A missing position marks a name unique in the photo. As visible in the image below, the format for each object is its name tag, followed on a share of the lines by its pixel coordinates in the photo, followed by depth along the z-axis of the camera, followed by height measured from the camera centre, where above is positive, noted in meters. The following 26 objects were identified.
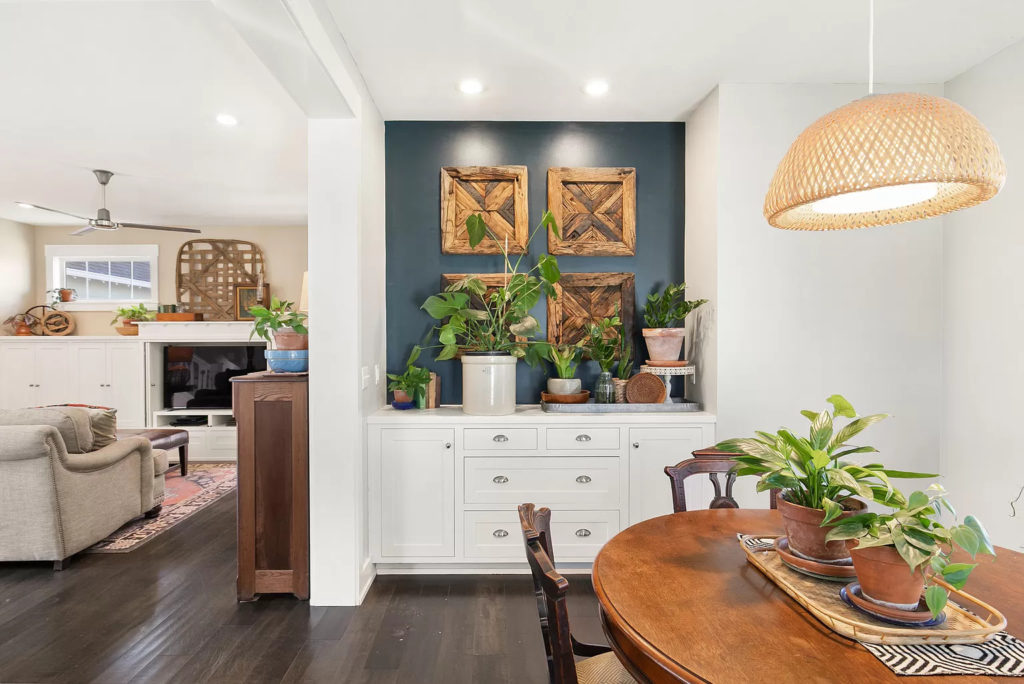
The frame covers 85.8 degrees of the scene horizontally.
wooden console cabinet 2.73 -0.72
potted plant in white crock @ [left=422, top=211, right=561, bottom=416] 3.01 +0.05
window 6.50 +0.78
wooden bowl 3.12 -0.34
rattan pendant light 1.12 +0.39
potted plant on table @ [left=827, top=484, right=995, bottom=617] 1.00 -0.40
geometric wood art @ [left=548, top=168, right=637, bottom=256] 3.39 +0.80
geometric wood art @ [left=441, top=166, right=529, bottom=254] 3.37 +0.83
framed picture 6.39 +0.48
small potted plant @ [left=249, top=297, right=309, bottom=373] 2.81 +0.01
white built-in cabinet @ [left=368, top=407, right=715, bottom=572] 2.94 -0.75
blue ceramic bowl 2.81 -0.11
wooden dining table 0.96 -0.57
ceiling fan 4.67 +1.00
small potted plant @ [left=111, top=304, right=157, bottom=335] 6.21 +0.25
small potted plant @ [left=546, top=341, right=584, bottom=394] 3.16 -0.17
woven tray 1.02 -0.55
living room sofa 3.05 -0.85
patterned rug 3.62 -1.34
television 6.29 -0.39
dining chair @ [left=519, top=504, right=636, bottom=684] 1.05 -0.52
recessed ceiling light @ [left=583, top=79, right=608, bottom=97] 2.86 +1.33
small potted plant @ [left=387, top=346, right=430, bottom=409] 3.13 -0.26
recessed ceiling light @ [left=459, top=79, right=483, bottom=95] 2.86 +1.33
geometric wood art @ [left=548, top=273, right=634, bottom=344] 3.41 +0.22
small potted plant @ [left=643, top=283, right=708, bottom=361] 3.09 +0.09
